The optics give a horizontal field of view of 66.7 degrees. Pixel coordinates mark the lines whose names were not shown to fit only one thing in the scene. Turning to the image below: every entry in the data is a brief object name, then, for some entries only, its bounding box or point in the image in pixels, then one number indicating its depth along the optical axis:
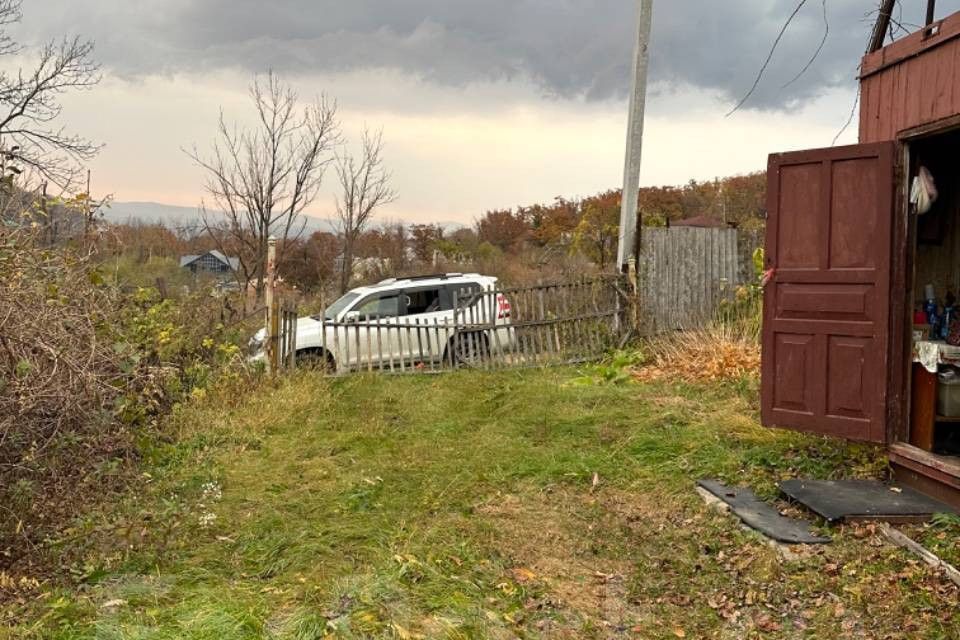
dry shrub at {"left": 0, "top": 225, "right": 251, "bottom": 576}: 4.21
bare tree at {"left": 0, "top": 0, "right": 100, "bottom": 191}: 13.14
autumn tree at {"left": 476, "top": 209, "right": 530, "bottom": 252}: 30.94
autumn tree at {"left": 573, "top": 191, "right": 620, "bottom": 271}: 19.42
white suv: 10.27
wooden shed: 5.20
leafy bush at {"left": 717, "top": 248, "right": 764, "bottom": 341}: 10.66
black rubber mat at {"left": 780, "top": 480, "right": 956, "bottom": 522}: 4.64
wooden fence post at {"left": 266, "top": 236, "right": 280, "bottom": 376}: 9.30
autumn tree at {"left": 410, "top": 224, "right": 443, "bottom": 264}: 25.73
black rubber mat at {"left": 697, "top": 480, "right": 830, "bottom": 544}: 4.47
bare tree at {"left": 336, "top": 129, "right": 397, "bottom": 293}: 20.25
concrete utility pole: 11.27
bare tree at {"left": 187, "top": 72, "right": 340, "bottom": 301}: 17.83
